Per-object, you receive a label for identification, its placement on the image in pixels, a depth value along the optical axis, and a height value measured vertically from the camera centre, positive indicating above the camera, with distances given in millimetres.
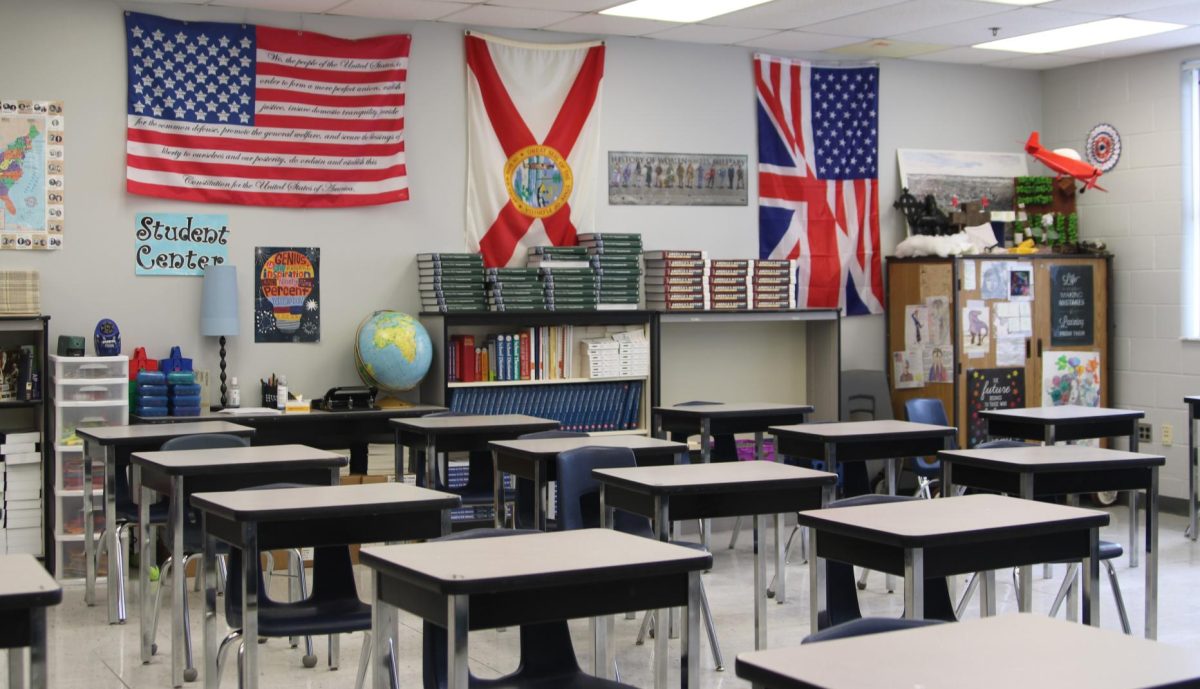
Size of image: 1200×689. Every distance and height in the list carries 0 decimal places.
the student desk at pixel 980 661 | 2312 -633
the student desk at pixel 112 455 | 5809 -624
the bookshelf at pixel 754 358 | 8664 -299
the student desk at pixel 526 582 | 2977 -615
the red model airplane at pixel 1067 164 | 9234 +1013
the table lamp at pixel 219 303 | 7145 +62
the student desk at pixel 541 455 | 5348 -583
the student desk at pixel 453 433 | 6289 -564
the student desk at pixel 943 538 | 3633 -632
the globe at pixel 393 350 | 7285 -196
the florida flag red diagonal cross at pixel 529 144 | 7961 +1022
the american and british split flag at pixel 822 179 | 8945 +902
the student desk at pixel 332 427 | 7012 -601
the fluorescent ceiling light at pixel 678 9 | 7520 +1721
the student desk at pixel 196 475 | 4895 -603
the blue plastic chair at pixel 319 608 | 4004 -915
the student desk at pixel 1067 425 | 6969 -595
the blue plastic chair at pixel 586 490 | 5016 -665
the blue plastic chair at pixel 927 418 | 7645 -603
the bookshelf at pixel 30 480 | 6637 -815
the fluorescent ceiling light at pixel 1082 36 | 8289 +1760
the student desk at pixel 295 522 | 3924 -627
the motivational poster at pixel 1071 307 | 9180 +32
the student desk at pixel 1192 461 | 7625 -867
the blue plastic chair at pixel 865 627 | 2684 -642
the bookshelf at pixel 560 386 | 7586 -424
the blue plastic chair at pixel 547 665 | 3412 -922
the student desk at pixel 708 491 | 4547 -620
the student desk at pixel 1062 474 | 5168 -635
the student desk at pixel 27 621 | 2818 -647
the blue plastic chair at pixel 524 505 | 5750 -819
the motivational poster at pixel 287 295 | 7422 +108
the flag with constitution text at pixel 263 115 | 7125 +1089
